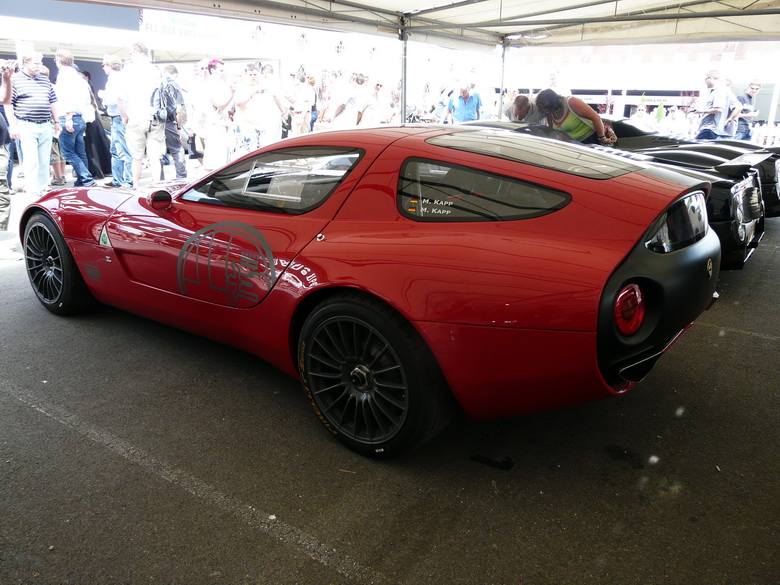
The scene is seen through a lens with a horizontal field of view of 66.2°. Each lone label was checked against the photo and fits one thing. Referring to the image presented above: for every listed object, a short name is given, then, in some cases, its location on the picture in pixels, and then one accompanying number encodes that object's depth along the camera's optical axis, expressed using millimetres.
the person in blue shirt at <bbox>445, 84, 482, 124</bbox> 12273
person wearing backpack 8883
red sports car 1936
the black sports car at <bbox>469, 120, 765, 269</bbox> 3943
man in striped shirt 7312
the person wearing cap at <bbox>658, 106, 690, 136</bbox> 14758
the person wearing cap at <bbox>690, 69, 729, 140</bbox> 11055
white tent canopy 8492
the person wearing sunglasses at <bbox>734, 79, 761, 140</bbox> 11883
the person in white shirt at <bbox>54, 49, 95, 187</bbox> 8547
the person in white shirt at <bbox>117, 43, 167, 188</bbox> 8281
